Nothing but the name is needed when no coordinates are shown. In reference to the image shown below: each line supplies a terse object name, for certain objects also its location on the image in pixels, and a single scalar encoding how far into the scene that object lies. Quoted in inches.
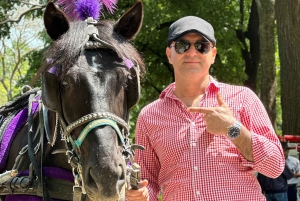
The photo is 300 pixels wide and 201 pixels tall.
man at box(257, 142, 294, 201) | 335.6
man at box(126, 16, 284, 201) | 116.7
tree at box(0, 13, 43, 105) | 952.1
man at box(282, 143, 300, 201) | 353.3
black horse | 91.5
